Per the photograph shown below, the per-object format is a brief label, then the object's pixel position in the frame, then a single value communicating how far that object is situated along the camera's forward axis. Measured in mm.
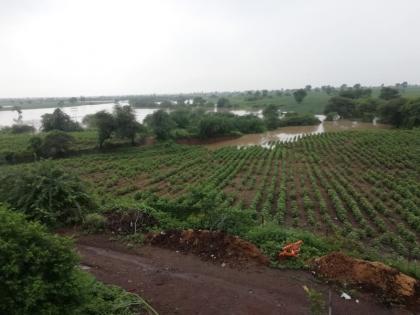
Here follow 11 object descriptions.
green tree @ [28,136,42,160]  34625
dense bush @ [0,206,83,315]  4059
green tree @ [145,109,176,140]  42969
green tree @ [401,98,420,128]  48219
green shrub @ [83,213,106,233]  9422
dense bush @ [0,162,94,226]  9891
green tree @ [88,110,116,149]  36500
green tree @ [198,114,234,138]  49406
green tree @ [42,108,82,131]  47878
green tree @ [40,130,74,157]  34688
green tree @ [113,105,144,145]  37500
